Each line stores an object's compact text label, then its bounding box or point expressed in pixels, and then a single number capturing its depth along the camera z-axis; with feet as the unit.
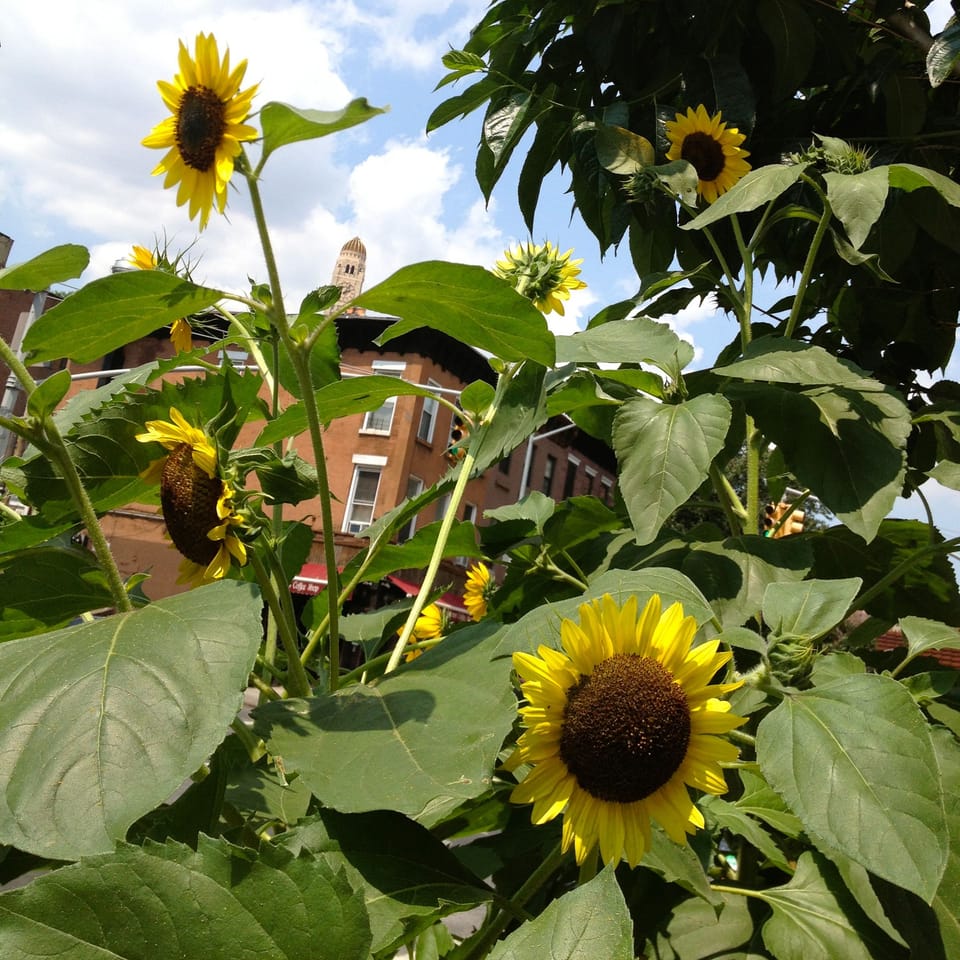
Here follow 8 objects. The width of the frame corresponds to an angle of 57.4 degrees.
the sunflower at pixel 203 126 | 2.09
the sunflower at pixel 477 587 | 5.89
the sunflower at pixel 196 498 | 1.99
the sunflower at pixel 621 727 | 1.89
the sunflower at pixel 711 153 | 4.49
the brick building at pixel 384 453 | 57.59
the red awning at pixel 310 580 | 55.88
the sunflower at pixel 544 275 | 3.30
